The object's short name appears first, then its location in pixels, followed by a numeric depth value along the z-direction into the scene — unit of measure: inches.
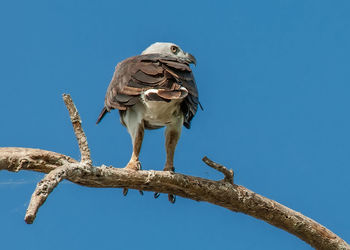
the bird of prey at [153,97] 607.8
